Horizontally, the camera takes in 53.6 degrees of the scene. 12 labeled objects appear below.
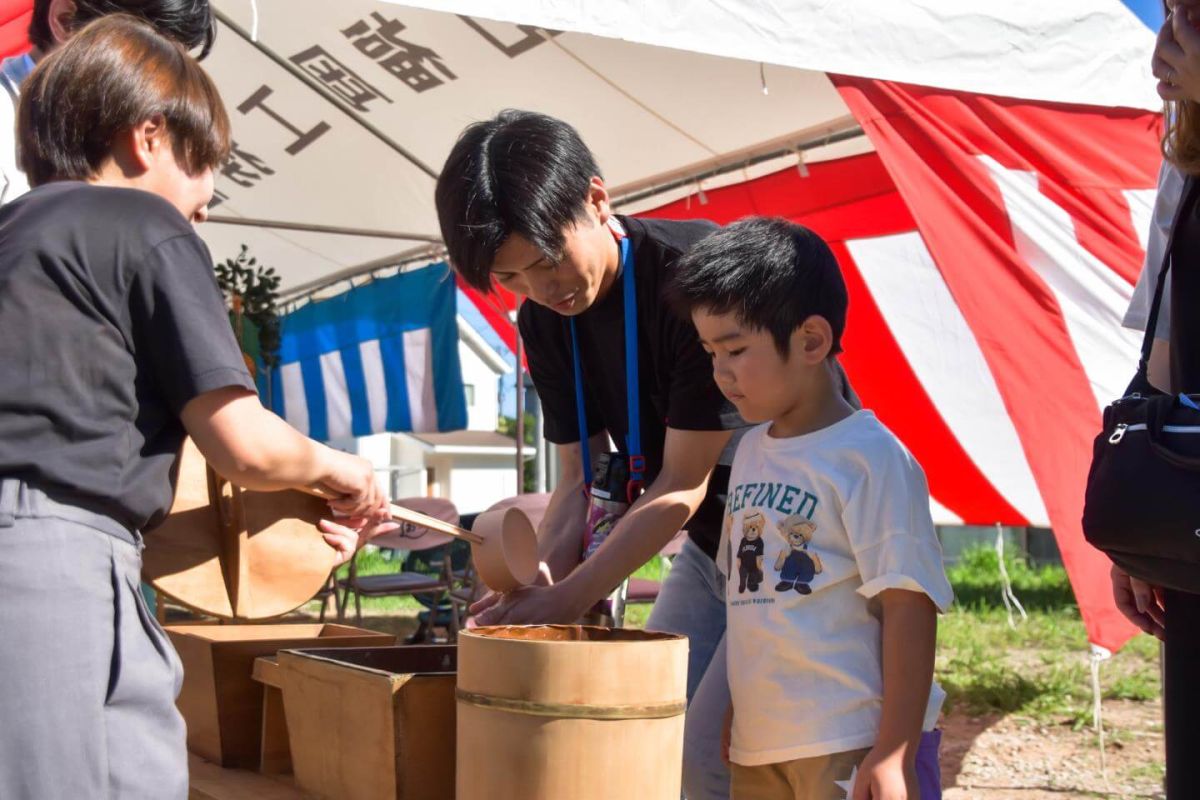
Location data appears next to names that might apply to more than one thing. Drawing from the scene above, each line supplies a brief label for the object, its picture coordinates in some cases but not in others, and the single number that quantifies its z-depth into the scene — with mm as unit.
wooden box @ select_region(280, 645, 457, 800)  1428
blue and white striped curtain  6734
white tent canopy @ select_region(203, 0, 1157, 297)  2920
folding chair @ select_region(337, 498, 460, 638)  6328
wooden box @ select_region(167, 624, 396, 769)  1804
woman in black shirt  1135
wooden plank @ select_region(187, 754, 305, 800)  1619
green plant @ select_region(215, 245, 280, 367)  5797
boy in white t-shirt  1411
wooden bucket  1221
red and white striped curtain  2963
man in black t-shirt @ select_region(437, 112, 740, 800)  1648
